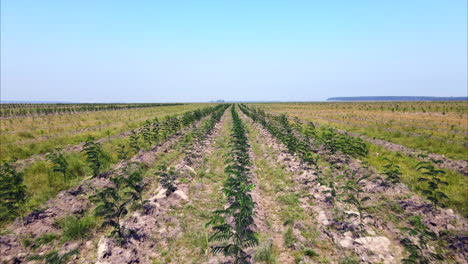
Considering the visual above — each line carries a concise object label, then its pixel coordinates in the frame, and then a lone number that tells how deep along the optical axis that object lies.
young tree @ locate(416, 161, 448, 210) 6.13
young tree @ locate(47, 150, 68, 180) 7.88
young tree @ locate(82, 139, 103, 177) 8.58
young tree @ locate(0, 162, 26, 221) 5.70
